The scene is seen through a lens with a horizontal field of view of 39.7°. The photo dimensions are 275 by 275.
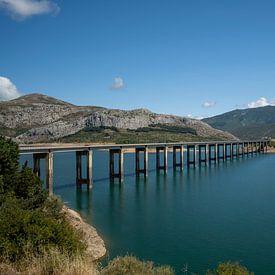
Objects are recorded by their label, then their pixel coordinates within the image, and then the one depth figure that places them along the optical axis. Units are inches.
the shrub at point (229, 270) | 726.7
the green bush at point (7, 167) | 1469.0
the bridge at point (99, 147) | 2297.0
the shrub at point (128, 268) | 637.2
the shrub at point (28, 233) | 684.1
